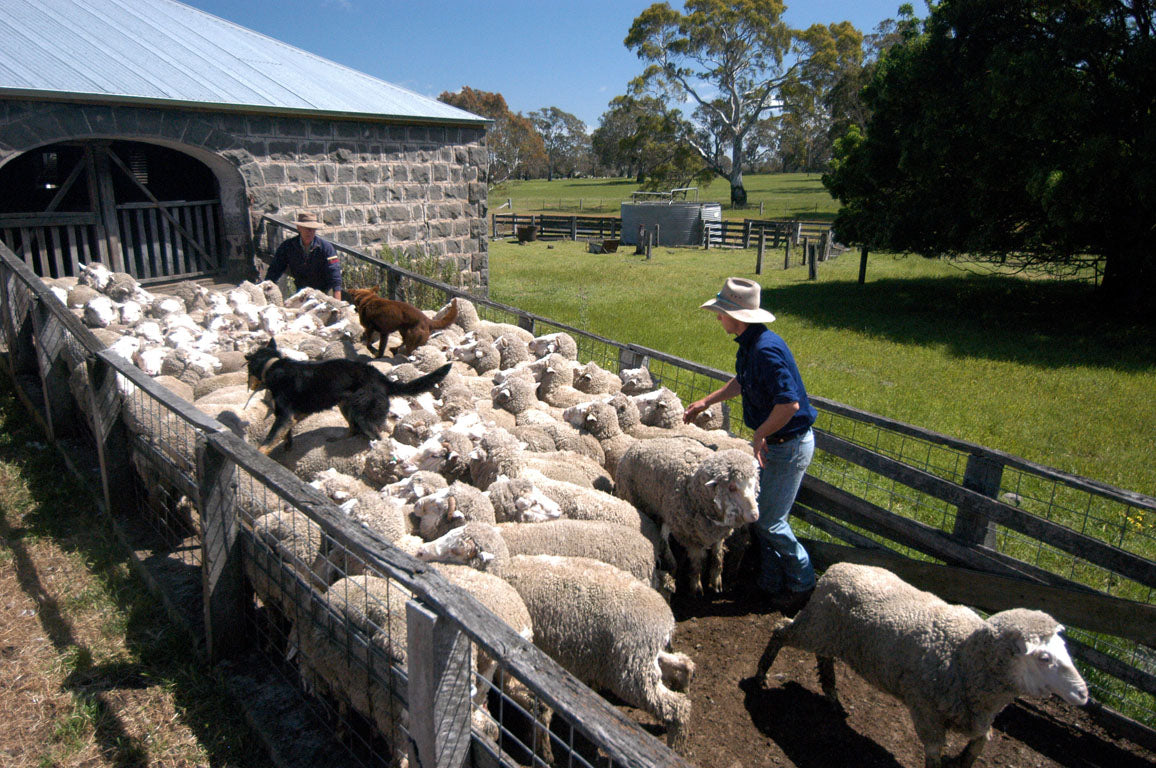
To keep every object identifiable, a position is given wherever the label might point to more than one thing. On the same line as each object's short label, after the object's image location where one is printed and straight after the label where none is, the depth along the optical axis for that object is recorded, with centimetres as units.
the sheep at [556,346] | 750
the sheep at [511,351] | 753
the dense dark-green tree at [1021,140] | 1314
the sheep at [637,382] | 638
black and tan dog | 533
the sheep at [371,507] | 393
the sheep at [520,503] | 440
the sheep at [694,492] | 429
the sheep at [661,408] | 597
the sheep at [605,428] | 566
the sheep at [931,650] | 303
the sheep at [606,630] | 338
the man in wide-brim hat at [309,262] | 918
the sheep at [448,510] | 407
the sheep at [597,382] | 679
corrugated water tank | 3650
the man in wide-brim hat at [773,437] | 456
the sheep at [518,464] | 497
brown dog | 747
